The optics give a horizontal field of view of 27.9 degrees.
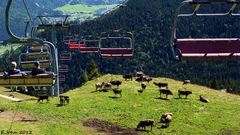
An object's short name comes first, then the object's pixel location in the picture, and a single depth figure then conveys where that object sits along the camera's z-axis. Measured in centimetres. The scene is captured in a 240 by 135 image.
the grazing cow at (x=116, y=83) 5381
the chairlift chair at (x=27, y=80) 2973
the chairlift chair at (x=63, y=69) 6025
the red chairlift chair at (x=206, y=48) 2038
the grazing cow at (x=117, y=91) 4916
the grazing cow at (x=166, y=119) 3988
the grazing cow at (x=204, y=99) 5025
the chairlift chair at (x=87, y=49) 6192
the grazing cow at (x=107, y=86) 5312
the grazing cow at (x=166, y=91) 4950
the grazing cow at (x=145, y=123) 3809
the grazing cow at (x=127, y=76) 6126
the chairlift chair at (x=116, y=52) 4725
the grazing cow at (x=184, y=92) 5028
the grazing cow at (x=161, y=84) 5478
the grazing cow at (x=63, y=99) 4500
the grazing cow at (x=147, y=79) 6059
